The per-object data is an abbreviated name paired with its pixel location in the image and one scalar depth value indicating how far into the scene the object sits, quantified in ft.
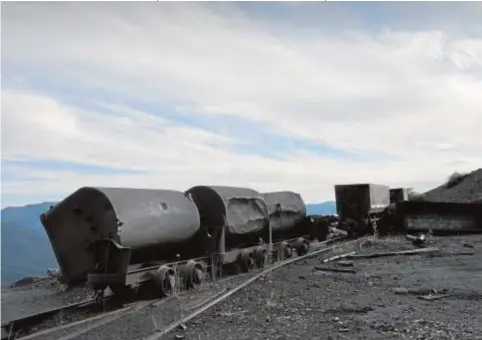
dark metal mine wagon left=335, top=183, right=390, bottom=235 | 78.69
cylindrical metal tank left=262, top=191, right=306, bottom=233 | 59.11
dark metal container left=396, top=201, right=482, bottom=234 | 80.74
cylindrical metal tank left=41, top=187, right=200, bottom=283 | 33.32
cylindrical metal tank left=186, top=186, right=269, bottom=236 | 45.09
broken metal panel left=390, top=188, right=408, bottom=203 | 100.82
